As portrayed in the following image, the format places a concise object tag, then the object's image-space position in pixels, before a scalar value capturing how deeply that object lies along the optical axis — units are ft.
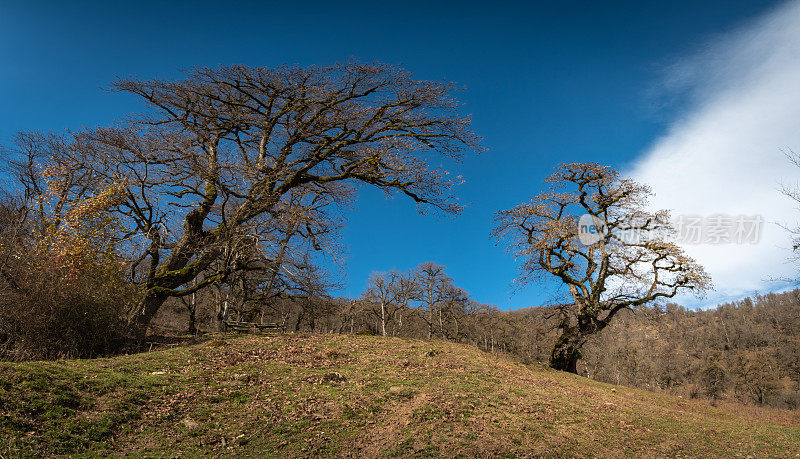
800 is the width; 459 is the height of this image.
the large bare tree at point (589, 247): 53.16
